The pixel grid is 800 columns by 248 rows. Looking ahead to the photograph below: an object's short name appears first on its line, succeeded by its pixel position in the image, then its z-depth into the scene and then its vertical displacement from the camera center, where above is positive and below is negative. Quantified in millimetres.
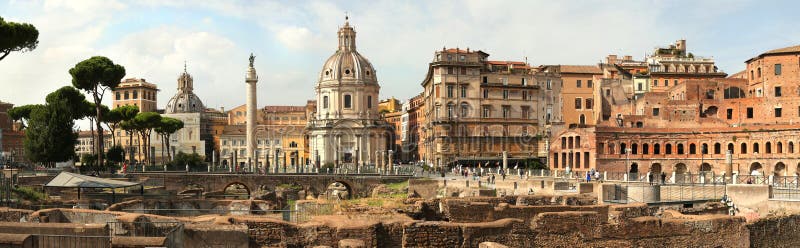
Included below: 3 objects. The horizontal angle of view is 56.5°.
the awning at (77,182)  31344 -1788
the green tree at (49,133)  53219 +519
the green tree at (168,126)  89719 +1614
